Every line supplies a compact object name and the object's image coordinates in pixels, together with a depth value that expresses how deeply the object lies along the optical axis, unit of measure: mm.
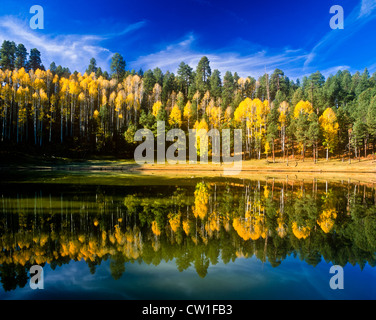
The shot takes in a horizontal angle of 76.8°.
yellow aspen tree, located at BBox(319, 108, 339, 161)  56531
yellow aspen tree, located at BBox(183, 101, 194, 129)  68062
